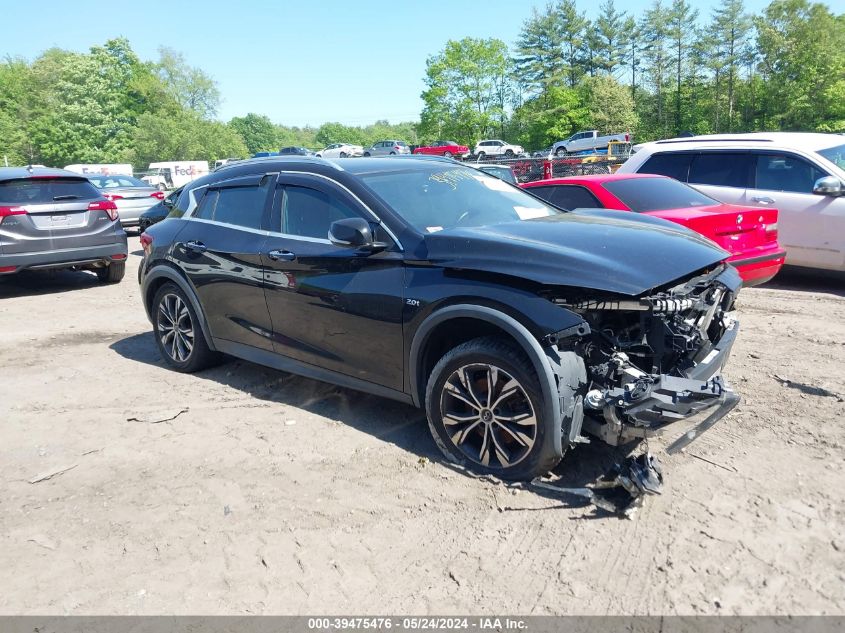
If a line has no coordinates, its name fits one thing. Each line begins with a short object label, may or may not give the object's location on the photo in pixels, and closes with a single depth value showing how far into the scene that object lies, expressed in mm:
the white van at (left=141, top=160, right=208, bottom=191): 42991
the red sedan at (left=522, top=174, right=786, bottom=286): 6691
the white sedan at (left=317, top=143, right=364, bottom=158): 52706
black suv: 3375
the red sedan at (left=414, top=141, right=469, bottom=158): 50272
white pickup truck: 50500
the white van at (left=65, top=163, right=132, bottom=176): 42662
